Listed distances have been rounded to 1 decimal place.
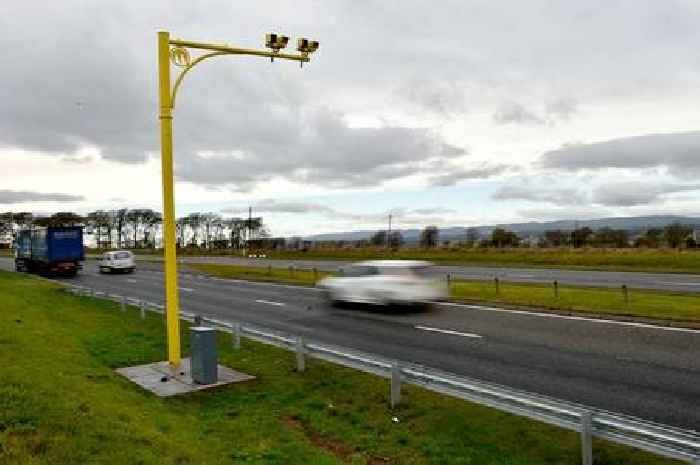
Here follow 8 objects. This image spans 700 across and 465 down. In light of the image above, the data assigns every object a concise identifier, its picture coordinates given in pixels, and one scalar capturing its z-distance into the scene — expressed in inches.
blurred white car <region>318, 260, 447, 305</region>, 767.7
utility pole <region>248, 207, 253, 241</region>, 4222.4
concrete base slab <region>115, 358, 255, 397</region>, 398.0
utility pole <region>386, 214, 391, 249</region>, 2963.8
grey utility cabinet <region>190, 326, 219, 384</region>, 408.2
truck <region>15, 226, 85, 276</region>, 1656.0
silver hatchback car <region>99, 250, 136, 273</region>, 1779.0
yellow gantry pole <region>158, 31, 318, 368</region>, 427.2
